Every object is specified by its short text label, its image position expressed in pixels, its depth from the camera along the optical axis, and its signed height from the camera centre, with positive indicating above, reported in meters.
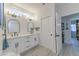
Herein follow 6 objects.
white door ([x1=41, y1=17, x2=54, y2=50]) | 1.68 -0.19
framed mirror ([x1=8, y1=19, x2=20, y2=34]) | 1.69 +0.17
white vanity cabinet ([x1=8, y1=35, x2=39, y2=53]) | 1.62 -0.66
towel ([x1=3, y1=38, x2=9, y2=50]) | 1.48 -0.62
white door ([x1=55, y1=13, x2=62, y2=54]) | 1.82 -0.30
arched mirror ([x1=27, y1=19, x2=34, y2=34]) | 1.70 +0.10
